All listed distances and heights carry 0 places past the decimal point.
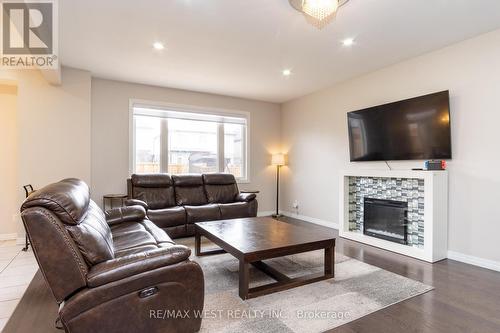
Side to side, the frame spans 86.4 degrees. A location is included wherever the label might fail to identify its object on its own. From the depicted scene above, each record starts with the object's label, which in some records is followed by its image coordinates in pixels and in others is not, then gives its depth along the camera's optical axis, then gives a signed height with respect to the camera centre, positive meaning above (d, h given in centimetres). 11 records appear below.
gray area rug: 187 -109
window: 490 +51
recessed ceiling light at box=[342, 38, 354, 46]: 308 +148
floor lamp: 577 +7
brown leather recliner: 138 -61
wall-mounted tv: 325 +51
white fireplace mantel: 310 -59
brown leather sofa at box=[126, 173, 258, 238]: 396 -55
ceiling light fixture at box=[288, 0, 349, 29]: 206 +126
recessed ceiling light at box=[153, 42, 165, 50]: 321 +149
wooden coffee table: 221 -69
